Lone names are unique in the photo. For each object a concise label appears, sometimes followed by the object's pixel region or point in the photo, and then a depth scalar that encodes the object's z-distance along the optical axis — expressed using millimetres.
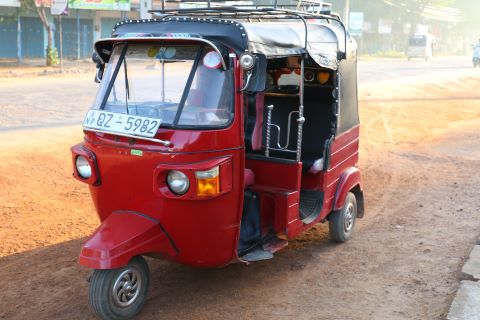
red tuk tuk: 3940
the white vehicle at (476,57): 37625
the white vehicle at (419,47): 46062
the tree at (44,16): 25781
